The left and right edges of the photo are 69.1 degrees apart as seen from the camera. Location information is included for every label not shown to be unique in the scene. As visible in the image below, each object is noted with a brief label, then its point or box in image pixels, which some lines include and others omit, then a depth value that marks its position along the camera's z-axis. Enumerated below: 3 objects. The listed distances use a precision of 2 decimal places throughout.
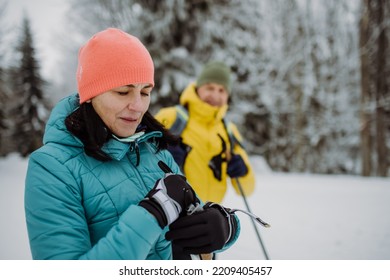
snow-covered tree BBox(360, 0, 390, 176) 2.98
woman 0.85
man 2.26
